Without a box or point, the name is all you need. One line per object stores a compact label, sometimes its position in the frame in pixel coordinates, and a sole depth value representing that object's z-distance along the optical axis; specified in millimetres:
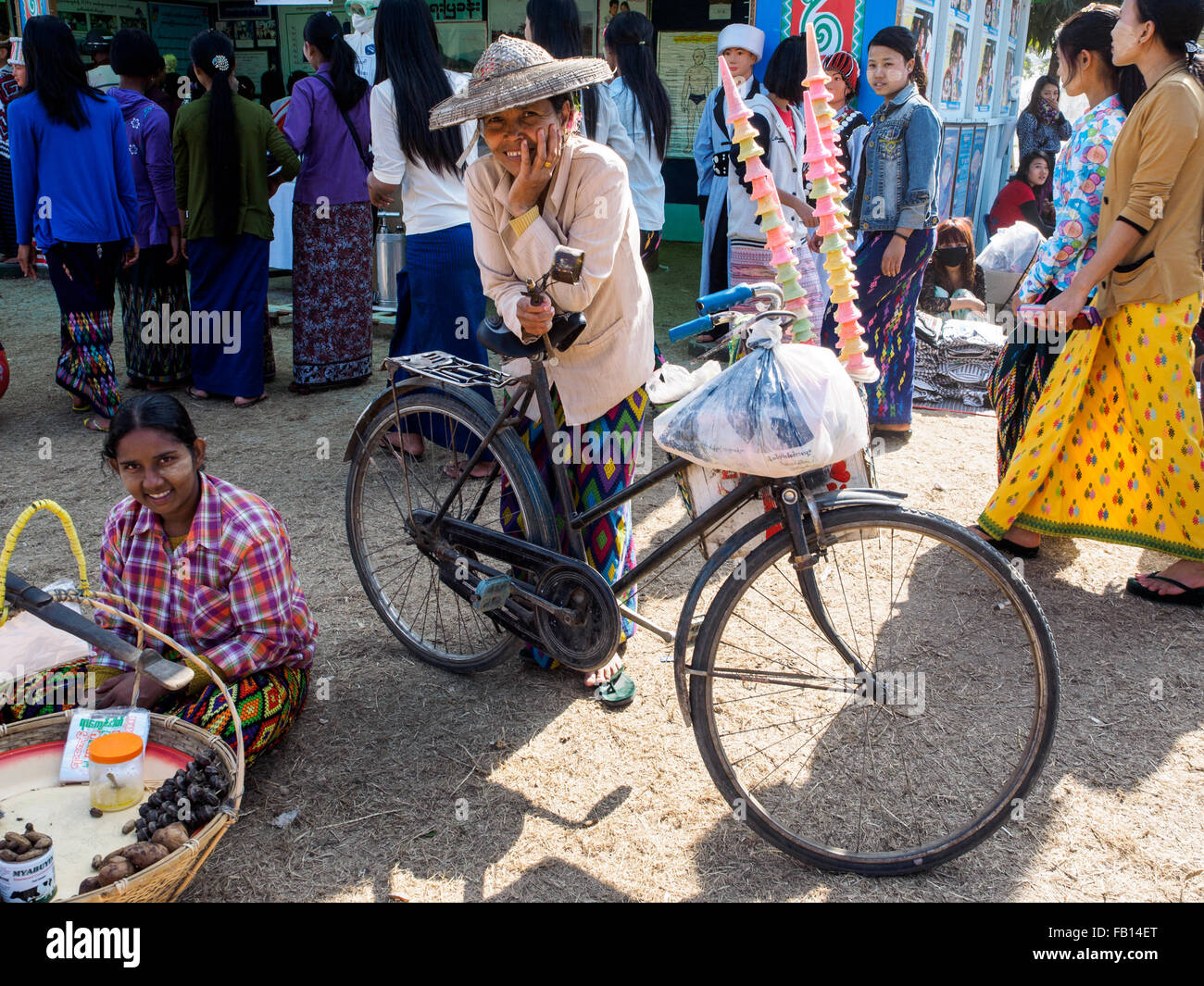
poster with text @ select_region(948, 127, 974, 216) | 8693
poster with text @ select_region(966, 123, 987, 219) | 9282
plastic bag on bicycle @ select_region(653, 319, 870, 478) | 2043
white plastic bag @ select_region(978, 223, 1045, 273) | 5895
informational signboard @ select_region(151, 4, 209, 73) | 10836
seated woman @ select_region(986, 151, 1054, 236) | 9023
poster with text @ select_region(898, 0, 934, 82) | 6539
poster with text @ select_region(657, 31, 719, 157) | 10703
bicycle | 2230
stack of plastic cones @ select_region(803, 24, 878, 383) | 2590
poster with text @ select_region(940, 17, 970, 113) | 7982
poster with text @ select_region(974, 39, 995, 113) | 9242
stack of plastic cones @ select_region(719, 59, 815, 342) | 2471
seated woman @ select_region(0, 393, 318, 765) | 2480
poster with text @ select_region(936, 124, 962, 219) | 8141
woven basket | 1946
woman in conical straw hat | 2424
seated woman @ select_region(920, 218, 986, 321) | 7125
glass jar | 2219
